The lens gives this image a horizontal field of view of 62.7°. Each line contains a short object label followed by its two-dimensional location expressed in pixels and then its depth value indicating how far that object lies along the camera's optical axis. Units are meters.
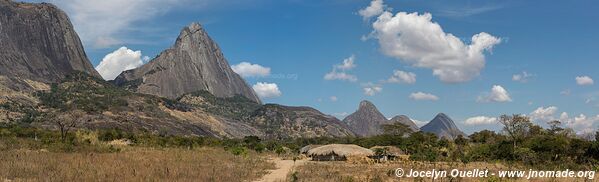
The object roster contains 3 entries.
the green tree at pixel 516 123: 71.50
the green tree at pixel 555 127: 77.50
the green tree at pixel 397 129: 100.56
